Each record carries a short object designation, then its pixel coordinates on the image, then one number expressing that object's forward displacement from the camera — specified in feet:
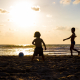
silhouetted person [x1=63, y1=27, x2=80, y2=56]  28.84
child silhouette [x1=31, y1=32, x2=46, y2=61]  22.22
